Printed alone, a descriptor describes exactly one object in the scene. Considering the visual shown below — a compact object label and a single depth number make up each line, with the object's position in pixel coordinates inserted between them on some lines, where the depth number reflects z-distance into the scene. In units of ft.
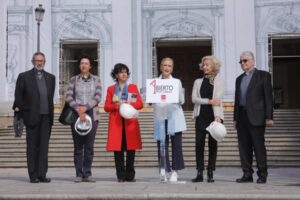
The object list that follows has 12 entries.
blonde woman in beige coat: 30.83
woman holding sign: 30.94
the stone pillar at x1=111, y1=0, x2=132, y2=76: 71.82
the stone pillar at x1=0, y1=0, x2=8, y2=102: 71.61
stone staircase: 44.98
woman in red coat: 31.42
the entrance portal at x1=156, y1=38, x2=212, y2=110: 74.18
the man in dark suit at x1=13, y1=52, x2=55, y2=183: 31.94
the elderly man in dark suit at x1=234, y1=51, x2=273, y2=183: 30.86
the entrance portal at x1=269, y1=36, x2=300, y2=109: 74.02
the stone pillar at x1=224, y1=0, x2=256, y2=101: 71.26
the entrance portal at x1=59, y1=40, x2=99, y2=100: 73.05
